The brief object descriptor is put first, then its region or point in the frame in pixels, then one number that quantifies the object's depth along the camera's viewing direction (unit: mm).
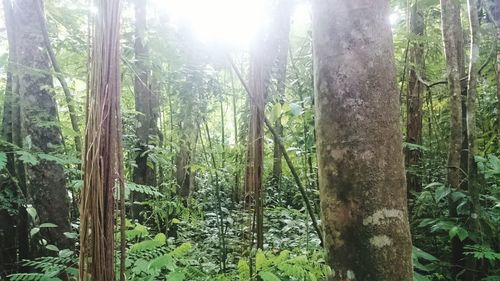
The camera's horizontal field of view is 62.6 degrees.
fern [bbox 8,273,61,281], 2171
